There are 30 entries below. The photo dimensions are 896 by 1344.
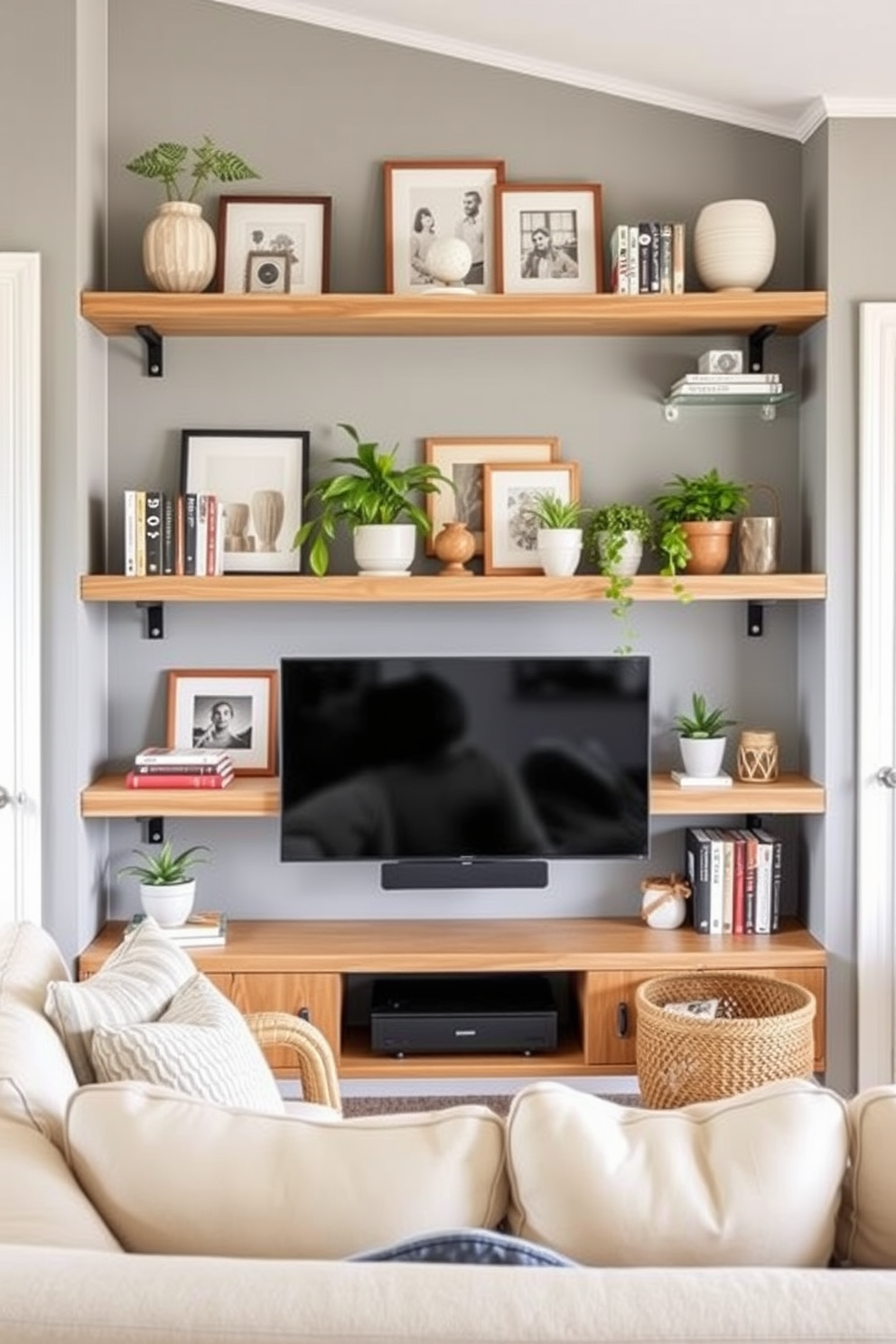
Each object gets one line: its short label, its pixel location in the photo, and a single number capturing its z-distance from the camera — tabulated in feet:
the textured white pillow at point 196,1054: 6.21
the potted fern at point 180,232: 12.69
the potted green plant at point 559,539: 12.85
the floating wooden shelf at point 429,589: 12.63
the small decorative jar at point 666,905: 13.34
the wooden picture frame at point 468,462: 13.52
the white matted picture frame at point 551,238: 13.33
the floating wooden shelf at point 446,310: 12.53
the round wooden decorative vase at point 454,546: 13.08
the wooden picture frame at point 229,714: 13.58
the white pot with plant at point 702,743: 13.21
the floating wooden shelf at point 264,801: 12.60
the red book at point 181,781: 12.82
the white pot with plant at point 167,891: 12.87
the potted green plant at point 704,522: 13.07
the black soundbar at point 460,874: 13.03
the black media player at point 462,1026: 12.71
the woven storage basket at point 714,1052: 11.27
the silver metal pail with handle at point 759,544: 13.07
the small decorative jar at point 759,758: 13.21
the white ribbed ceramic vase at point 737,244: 12.85
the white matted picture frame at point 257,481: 13.47
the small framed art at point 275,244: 13.32
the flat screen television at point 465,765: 12.96
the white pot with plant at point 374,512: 12.87
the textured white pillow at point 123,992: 6.61
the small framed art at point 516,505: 13.39
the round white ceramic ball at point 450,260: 12.83
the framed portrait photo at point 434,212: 13.35
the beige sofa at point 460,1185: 4.45
